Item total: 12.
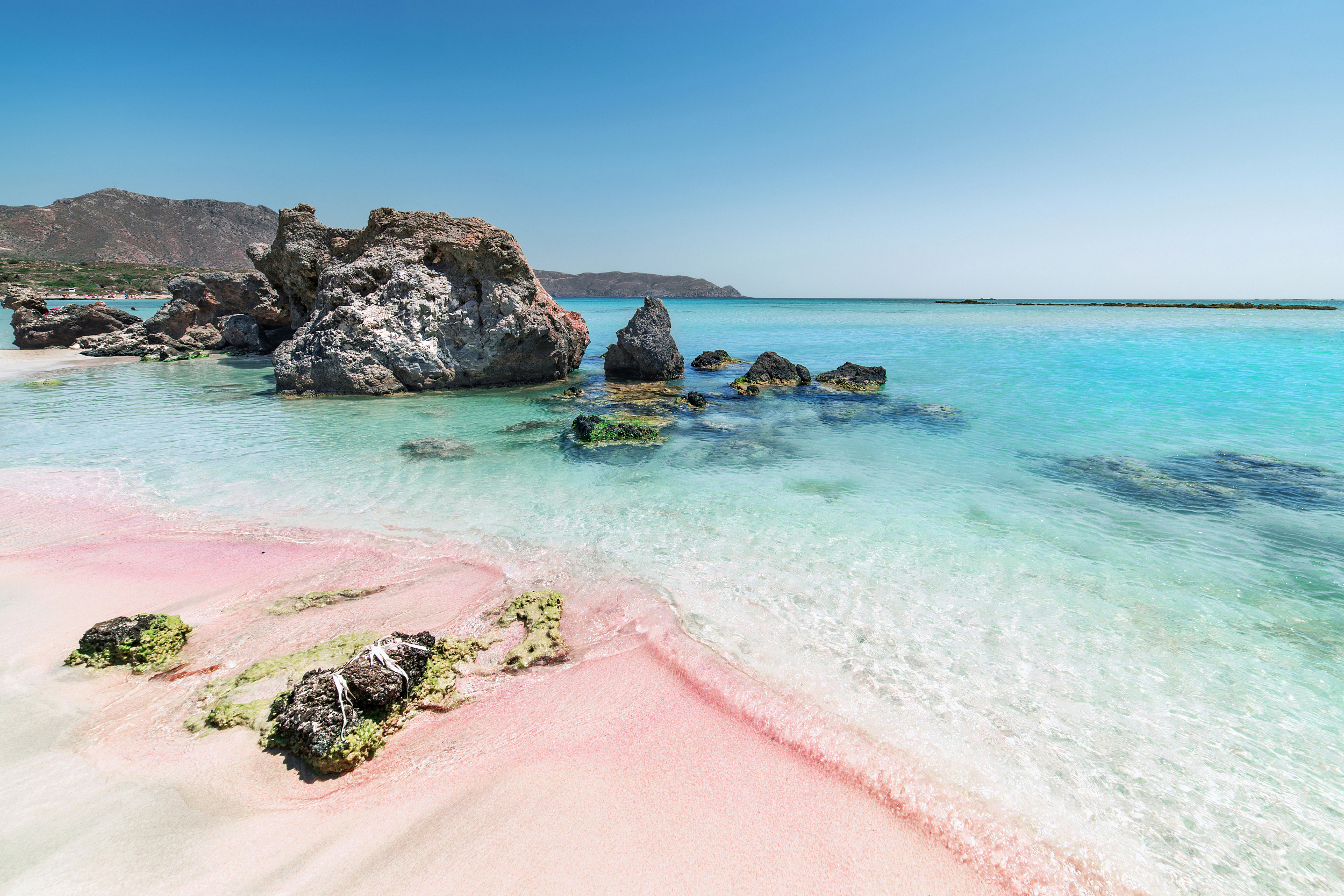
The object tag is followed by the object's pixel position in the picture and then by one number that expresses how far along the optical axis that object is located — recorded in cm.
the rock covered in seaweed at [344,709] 297
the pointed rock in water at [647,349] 1720
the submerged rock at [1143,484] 732
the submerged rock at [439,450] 923
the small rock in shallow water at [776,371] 1700
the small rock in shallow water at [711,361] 2050
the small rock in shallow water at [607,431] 1030
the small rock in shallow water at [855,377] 1658
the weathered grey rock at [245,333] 2323
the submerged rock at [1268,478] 742
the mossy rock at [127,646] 370
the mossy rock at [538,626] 407
